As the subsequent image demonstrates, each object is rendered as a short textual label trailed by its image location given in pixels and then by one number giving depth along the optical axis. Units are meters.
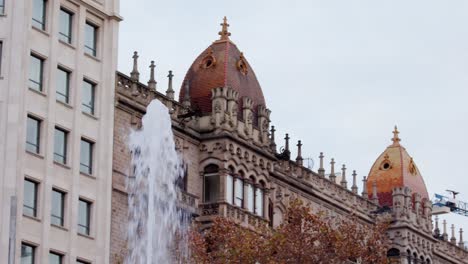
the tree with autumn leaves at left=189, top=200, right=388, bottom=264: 59.81
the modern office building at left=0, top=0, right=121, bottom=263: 59.47
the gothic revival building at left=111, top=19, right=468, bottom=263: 67.44
